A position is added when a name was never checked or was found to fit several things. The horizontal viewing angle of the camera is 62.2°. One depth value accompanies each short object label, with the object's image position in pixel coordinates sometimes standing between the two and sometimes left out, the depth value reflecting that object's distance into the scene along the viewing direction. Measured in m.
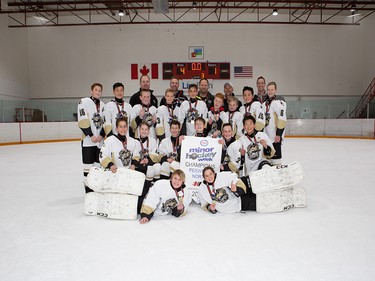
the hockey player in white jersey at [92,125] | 3.86
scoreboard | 14.68
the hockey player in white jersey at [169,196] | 3.00
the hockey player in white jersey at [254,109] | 4.22
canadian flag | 15.27
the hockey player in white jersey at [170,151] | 3.81
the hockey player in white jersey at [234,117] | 4.17
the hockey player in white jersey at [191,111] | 4.22
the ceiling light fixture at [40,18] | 15.36
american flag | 15.41
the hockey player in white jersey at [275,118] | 4.23
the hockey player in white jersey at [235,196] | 3.18
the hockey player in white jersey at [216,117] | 4.16
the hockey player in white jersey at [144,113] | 4.19
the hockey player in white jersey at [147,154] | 3.69
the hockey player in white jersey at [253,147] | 3.73
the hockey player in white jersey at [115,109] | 4.01
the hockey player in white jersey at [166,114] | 4.16
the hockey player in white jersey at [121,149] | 3.53
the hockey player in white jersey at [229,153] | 3.68
